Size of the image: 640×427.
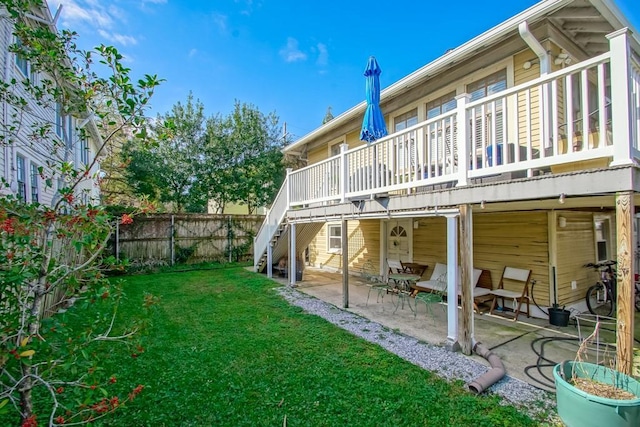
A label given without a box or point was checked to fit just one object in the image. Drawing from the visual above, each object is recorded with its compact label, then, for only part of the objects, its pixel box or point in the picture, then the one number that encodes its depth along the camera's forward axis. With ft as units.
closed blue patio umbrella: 20.67
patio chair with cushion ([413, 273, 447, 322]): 17.00
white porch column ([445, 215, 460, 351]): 14.24
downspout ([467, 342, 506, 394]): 10.73
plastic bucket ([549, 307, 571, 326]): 17.32
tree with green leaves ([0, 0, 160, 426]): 6.08
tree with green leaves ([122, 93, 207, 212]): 49.49
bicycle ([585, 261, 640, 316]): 20.33
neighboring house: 19.56
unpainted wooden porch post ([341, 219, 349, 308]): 21.45
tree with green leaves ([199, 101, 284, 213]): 52.90
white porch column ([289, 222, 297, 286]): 27.89
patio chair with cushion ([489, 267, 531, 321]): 18.86
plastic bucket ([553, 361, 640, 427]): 7.14
